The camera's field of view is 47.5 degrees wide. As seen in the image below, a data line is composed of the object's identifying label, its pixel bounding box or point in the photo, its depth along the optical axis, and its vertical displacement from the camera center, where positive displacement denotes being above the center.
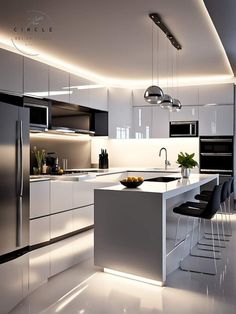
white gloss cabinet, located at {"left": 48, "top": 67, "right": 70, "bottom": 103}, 4.04 +1.10
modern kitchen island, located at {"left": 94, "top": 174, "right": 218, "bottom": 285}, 2.55 -0.76
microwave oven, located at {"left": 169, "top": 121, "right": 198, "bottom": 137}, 5.46 +0.55
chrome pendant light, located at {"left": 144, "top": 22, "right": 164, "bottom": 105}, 2.96 +0.68
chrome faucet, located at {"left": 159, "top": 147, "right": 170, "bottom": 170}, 5.51 -0.14
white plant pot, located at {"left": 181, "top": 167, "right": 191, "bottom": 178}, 3.81 -0.24
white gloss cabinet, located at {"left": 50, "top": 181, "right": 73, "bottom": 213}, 3.64 -0.57
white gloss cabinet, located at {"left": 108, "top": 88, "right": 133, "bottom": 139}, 5.44 +0.88
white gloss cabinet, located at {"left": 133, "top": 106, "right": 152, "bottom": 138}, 5.69 +0.72
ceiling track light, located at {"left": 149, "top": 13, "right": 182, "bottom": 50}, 2.80 +1.45
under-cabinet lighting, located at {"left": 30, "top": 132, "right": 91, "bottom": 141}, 4.30 +0.33
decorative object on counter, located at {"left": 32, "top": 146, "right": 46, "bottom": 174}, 4.14 -0.07
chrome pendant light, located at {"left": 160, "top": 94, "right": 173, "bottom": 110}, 3.36 +0.67
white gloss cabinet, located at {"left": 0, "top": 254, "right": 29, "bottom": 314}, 2.09 -1.08
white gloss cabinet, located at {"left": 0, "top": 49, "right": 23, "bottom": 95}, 3.30 +1.05
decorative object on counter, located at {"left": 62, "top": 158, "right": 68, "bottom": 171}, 4.84 -0.16
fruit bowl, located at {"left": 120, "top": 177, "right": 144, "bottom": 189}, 2.85 -0.28
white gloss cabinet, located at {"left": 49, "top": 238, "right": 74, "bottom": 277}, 2.86 -1.20
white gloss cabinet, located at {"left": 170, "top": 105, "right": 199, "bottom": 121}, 5.47 +0.85
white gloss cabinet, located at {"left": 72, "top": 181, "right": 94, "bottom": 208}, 4.00 -0.60
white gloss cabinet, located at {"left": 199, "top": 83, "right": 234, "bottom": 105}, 5.30 +1.23
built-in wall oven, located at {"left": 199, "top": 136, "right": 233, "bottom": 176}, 5.27 +0.01
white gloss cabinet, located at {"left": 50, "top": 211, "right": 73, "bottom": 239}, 3.65 -0.97
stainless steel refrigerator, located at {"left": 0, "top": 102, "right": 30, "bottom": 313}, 2.39 -0.38
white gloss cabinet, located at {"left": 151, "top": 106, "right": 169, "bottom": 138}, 5.61 +0.68
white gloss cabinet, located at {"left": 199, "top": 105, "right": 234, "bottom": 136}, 5.31 +0.71
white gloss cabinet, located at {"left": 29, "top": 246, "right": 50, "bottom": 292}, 2.50 -1.19
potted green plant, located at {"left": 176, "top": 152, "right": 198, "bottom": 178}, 3.76 -0.11
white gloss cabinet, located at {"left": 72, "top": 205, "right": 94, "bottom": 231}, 4.01 -0.97
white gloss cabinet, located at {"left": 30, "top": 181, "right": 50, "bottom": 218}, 3.35 -0.56
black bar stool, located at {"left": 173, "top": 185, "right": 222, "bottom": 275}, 2.83 -0.59
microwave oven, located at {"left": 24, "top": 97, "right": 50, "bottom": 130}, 3.69 +0.61
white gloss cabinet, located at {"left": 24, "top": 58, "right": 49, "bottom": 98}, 3.63 +1.08
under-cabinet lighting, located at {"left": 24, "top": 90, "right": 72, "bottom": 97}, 3.75 +0.91
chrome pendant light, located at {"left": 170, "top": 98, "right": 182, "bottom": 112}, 3.72 +0.70
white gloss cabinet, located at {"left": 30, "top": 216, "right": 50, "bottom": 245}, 3.37 -0.97
